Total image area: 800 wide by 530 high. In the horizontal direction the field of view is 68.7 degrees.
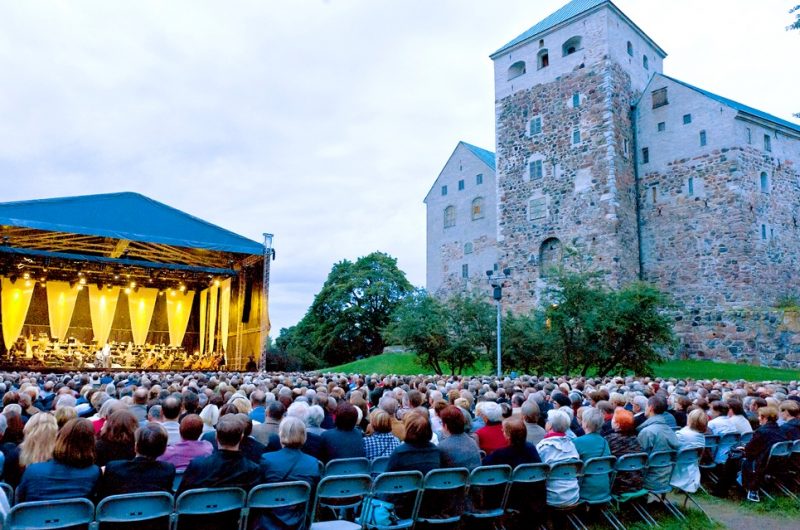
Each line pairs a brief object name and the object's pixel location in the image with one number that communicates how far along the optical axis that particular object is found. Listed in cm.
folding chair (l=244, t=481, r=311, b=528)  414
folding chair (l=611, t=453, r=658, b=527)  557
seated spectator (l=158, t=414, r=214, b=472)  489
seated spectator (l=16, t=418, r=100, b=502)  374
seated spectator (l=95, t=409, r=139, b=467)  446
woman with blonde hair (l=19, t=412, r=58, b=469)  421
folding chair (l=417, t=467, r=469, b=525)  472
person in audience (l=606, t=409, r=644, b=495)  590
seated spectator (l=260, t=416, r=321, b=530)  457
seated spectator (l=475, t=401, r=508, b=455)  601
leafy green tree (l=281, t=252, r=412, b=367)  4597
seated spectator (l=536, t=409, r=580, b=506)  534
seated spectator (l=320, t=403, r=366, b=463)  529
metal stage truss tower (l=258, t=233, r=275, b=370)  2491
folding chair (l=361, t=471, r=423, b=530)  452
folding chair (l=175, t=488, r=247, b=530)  391
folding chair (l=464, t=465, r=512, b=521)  488
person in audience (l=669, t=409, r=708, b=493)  625
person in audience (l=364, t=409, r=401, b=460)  564
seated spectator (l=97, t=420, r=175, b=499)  396
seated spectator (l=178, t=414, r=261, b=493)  414
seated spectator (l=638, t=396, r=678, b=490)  609
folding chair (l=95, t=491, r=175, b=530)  364
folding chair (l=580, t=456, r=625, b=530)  544
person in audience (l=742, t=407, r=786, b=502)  657
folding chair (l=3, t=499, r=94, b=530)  337
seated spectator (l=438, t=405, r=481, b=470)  504
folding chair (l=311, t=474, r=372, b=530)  445
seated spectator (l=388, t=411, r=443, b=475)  477
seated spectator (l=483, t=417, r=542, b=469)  515
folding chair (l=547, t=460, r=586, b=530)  523
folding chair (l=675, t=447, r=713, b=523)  612
